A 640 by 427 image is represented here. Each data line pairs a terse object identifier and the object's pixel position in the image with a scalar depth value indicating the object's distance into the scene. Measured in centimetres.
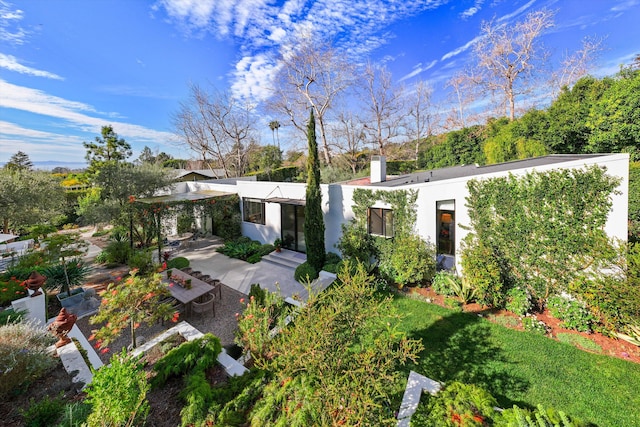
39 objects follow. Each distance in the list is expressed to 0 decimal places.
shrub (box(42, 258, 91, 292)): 1002
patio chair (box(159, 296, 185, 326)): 890
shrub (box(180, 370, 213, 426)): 445
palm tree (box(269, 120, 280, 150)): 4897
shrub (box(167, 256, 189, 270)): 1266
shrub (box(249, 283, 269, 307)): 850
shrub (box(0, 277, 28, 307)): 851
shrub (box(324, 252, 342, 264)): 1255
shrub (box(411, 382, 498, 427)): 425
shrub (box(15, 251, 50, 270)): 1073
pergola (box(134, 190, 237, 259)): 1425
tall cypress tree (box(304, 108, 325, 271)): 1220
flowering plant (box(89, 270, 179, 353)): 614
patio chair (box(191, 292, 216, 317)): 849
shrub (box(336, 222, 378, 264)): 1182
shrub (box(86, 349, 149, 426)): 356
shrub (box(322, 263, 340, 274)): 1166
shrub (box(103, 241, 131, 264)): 1377
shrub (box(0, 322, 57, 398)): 514
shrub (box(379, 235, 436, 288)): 1007
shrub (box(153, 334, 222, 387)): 557
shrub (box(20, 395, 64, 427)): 440
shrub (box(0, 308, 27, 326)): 682
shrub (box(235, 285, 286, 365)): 630
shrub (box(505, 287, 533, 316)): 836
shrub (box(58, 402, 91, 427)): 418
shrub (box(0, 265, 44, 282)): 998
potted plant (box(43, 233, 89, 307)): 955
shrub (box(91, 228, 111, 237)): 2097
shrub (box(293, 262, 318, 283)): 1155
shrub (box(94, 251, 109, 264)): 1411
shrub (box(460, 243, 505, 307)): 866
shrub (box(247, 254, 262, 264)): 1398
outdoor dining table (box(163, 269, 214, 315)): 838
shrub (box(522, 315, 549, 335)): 775
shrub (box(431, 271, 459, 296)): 979
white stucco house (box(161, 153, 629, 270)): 761
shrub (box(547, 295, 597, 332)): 755
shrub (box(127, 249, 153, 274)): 1158
